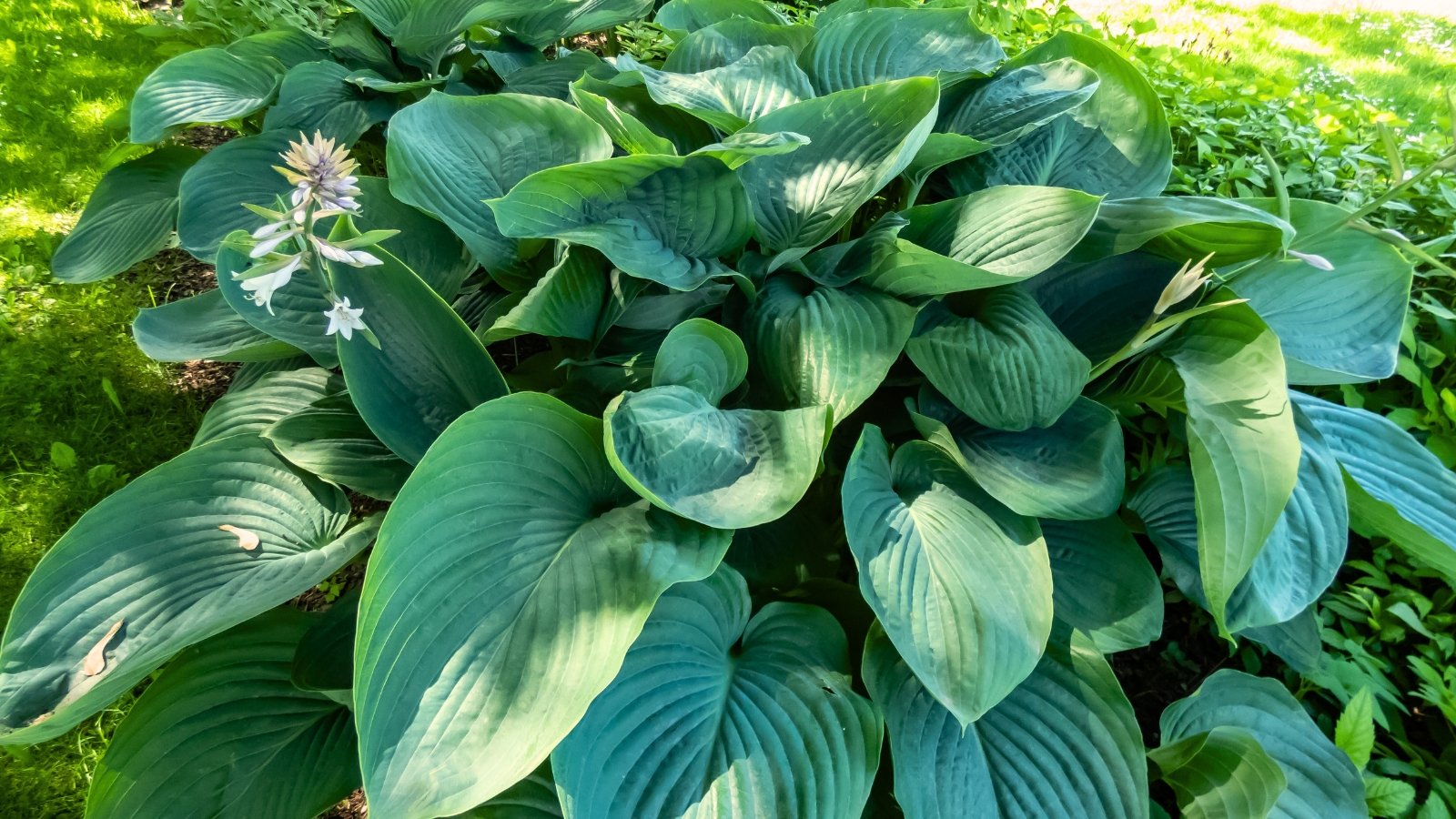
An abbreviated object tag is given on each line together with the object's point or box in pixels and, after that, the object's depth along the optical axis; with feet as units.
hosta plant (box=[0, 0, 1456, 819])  3.23
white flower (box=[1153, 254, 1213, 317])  3.51
